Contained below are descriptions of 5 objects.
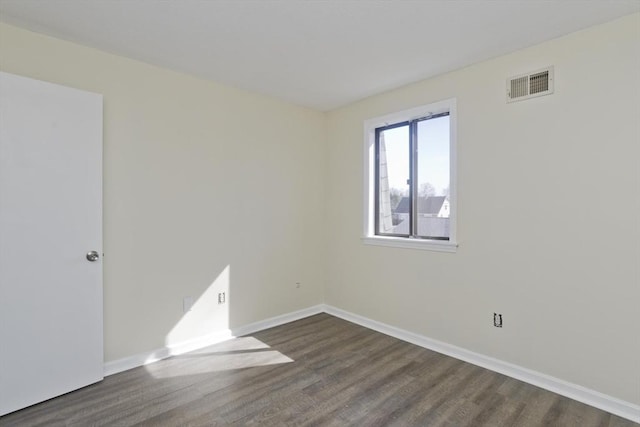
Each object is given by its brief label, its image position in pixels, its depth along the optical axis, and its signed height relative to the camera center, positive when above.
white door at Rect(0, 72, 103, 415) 2.08 -0.19
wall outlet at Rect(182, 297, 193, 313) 2.98 -0.85
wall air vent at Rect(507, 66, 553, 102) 2.38 +0.97
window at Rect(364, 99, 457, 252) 3.04 +0.35
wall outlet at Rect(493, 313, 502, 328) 2.63 -0.89
